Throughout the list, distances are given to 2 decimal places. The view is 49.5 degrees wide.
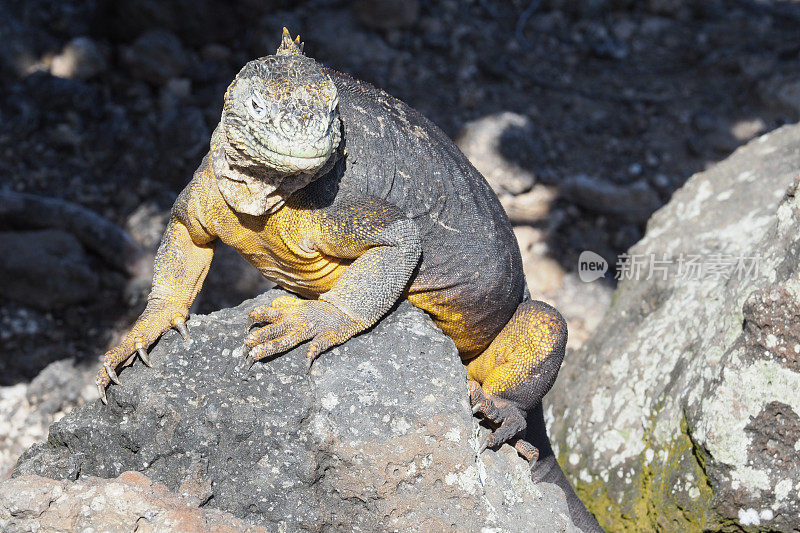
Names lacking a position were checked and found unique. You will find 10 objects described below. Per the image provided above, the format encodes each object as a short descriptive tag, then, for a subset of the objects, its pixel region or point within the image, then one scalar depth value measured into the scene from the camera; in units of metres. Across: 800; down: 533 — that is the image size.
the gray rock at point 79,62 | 9.77
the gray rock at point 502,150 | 8.78
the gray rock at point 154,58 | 9.81
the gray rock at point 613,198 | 8.95
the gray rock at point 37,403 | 6.34
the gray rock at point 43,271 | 7.48
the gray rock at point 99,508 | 3.47
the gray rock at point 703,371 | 4.48
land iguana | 3.56
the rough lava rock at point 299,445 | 3.71
